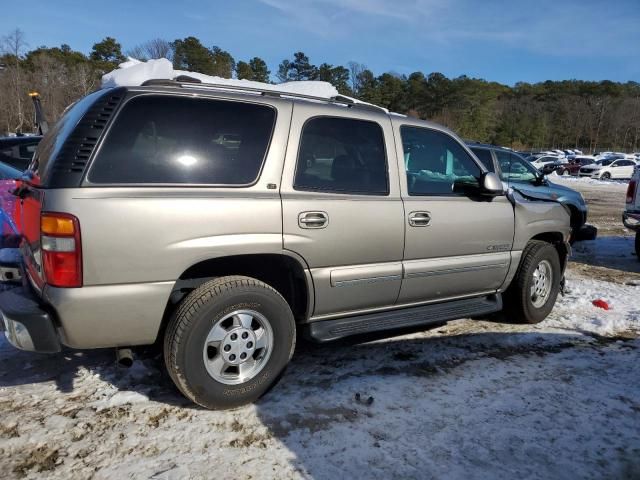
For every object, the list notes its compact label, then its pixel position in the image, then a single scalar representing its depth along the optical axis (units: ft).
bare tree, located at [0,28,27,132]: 132.87
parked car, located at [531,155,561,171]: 126.62
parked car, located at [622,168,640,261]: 26.84
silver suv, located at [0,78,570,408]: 8.71
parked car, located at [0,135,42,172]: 20.43
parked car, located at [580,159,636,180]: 108.37
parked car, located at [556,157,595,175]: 117.56
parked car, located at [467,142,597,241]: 28.99
